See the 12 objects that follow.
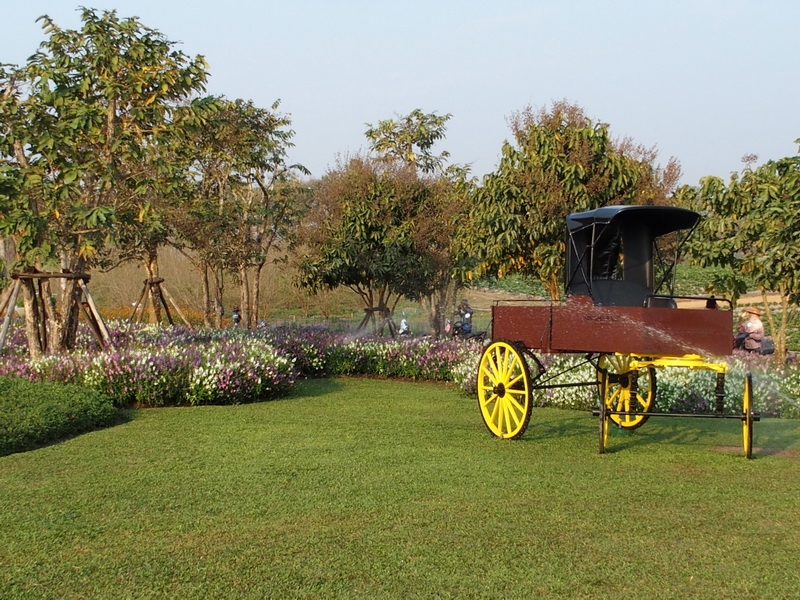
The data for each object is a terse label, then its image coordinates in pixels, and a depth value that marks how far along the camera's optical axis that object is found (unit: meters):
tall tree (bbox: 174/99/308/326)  19.19
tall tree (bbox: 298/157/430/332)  18.31
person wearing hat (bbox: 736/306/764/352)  17.02
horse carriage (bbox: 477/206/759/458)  7.03
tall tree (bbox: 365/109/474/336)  18.59
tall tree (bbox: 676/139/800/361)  11.75
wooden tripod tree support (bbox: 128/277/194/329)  18.71
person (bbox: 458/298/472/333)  24.22
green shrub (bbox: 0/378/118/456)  8.05
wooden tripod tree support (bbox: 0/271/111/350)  12.18
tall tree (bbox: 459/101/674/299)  14.28
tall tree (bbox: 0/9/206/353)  11.55
